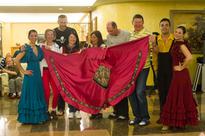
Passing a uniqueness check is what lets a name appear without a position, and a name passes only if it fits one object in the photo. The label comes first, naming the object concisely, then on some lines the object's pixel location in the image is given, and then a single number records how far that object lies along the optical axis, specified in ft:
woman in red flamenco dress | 13.78
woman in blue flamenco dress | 15.48
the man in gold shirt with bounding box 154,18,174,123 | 14.38
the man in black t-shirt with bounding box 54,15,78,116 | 17.19
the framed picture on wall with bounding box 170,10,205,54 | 29.73
